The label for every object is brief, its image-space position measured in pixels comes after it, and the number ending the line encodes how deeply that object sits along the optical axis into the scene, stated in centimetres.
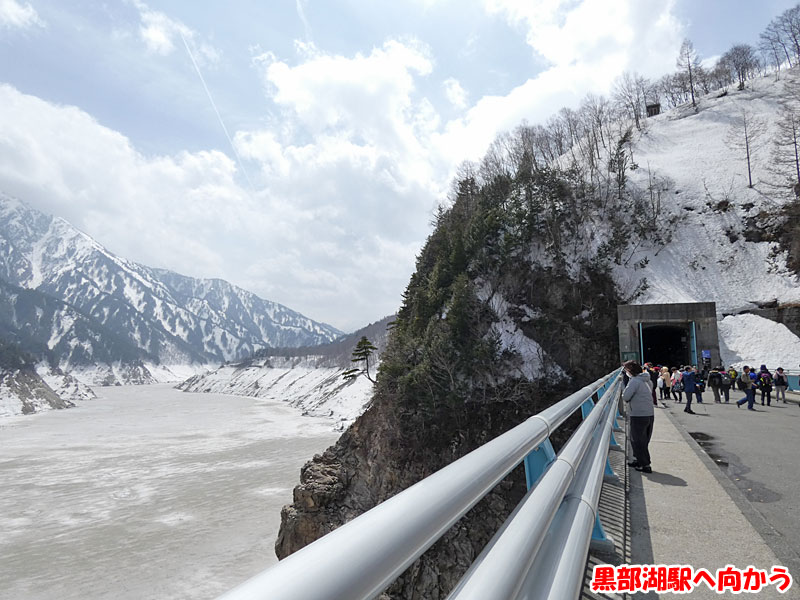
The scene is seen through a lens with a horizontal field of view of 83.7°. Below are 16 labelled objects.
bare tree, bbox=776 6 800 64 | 7650
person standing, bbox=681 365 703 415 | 1530
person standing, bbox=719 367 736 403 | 1872
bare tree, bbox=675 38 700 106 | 8309
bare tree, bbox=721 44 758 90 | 8175
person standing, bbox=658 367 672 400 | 2105
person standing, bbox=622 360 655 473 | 696
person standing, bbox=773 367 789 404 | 1741
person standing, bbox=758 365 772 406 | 1681
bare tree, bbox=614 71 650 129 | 8025
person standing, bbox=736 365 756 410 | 1517
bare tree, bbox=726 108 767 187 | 5459
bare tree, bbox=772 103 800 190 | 4760
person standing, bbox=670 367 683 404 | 2004
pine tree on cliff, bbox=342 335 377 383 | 4860
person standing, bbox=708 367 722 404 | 1897
